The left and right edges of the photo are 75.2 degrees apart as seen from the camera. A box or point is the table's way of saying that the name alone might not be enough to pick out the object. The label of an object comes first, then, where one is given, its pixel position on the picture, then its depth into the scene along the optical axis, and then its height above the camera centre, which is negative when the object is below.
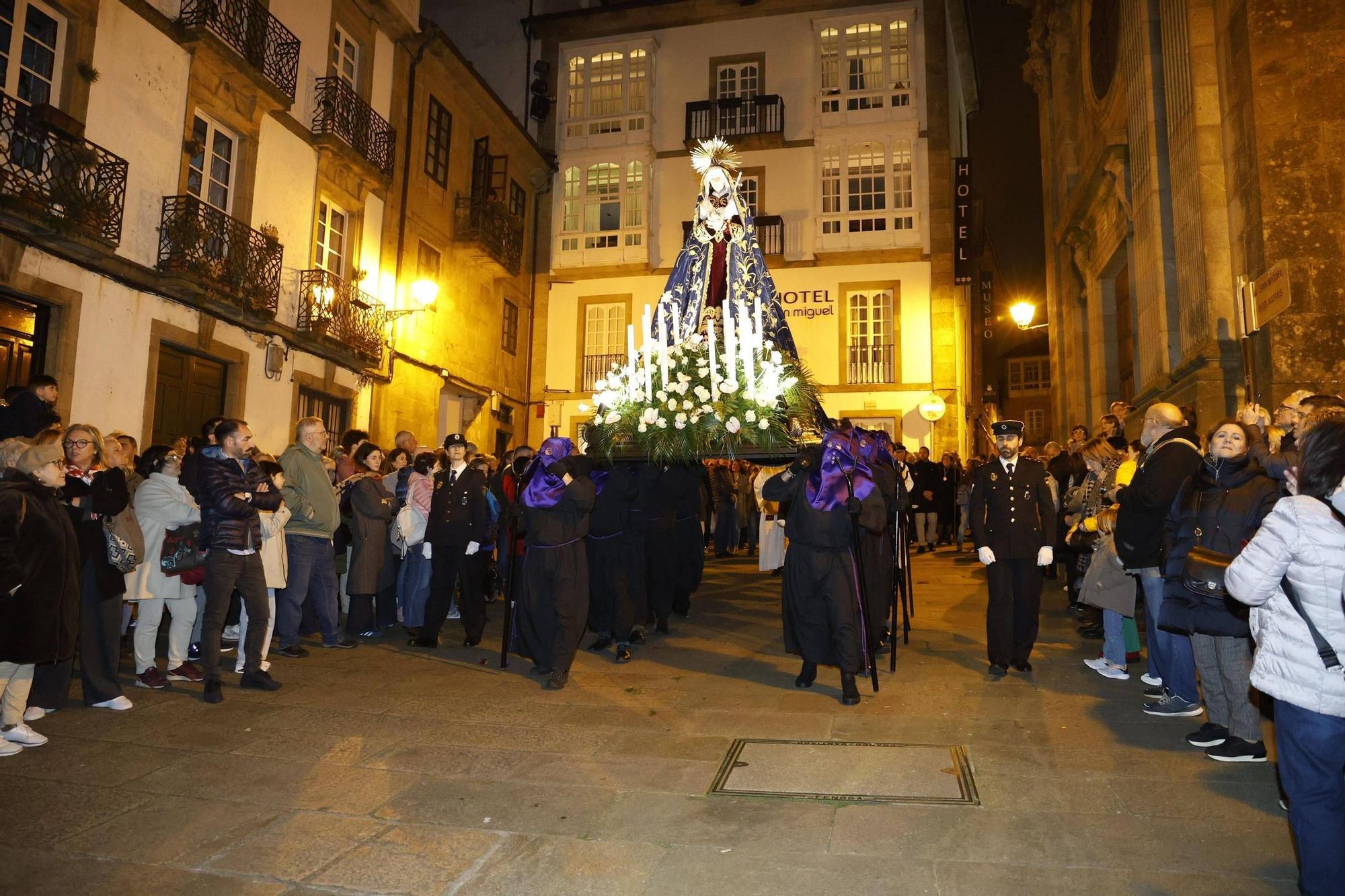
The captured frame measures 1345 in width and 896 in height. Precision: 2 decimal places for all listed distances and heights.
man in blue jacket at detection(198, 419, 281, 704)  6.15 -0.14
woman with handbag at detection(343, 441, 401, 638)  8.52 -0.22
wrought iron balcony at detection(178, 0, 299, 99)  13.12 +7.82
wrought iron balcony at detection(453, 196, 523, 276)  21.38 +7.47
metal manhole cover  4.29 -1.26
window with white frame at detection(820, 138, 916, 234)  24.20 +9.60
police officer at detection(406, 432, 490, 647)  8.28 -0.18
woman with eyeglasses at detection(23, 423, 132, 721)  5.78 -0.41
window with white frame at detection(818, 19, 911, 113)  24.52 +13.15
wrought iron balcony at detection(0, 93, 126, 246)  10.07 +4.12
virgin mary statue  7.80 +2.38
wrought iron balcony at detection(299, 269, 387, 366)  15.84 +3.91
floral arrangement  6.70 +1.02
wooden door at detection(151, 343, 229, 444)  13.03 +1.91
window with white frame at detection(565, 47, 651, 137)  26.39 +13.22
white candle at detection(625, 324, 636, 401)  7.20 +1.31
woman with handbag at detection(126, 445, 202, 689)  6.37 -0.50
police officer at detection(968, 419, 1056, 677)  6.88 -0.12
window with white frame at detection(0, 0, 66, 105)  10.52 +5.71
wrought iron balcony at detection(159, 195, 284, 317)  12.66 +4.06
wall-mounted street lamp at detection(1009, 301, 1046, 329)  17.64 +4.50
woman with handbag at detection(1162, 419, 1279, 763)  4.77 -0.33
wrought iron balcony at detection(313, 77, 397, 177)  16.45 +7.81
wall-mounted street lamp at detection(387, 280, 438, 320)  18.48 +4.85
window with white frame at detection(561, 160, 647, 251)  25.88 +9.56
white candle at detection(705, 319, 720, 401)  6.75 +1.11
